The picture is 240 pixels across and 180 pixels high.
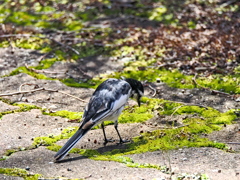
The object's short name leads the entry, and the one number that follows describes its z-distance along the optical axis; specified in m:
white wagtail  11.43
